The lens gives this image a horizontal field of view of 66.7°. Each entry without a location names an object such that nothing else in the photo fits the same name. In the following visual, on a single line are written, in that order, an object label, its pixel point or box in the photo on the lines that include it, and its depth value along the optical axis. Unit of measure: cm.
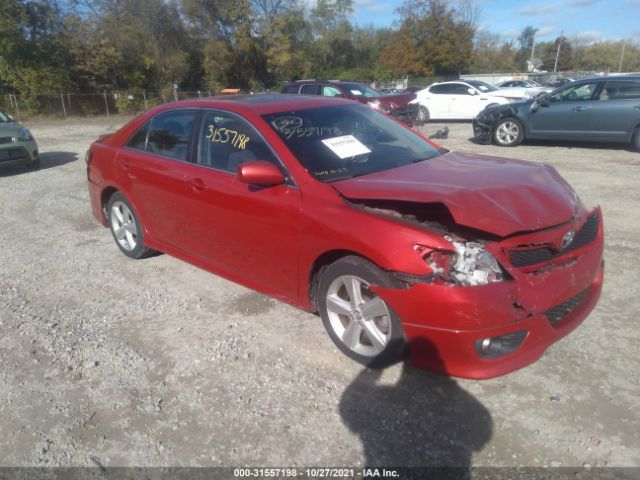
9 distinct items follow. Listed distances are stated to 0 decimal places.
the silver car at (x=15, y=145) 991
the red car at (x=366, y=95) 1388
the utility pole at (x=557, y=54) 7936
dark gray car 997
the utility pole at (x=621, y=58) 8726
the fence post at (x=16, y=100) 2533
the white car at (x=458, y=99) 1717
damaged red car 260
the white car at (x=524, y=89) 1848
